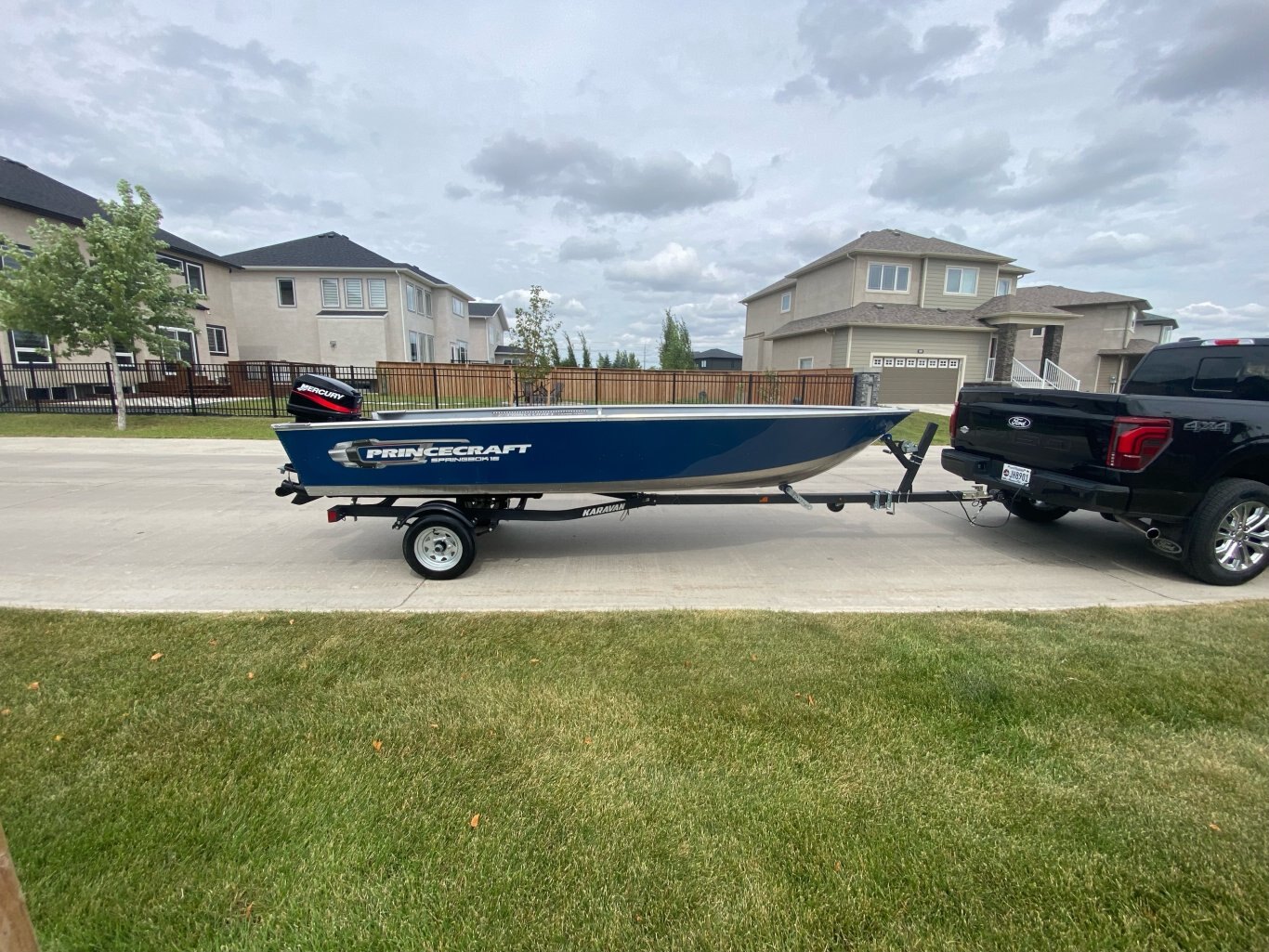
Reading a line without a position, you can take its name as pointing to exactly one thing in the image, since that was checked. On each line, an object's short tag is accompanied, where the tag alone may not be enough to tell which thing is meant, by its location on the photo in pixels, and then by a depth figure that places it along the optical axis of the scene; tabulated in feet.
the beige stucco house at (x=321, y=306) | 99.14
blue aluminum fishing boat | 14.98
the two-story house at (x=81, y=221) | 60.23
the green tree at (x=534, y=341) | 62.08
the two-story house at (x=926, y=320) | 81.66
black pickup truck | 14.75
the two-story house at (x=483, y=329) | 164.25
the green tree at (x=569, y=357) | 130.65
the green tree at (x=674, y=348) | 171.12
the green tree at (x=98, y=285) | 45.03
